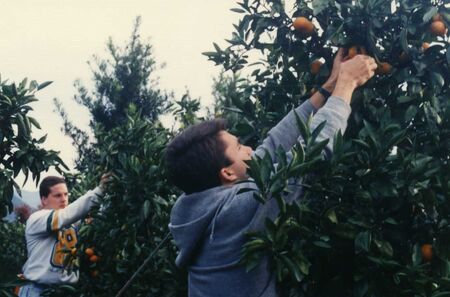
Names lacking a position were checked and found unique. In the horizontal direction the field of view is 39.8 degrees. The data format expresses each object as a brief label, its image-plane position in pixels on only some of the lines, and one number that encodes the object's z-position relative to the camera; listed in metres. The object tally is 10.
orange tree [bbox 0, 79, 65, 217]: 3.41
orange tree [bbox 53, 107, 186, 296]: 3.54
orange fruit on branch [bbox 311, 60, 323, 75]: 2.32
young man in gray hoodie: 1.90
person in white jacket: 4.26
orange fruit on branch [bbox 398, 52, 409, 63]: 2.24
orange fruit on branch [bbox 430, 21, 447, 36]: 2.19
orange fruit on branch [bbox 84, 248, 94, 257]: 4.03
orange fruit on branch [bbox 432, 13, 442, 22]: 2.21
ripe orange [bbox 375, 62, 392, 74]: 2.17
